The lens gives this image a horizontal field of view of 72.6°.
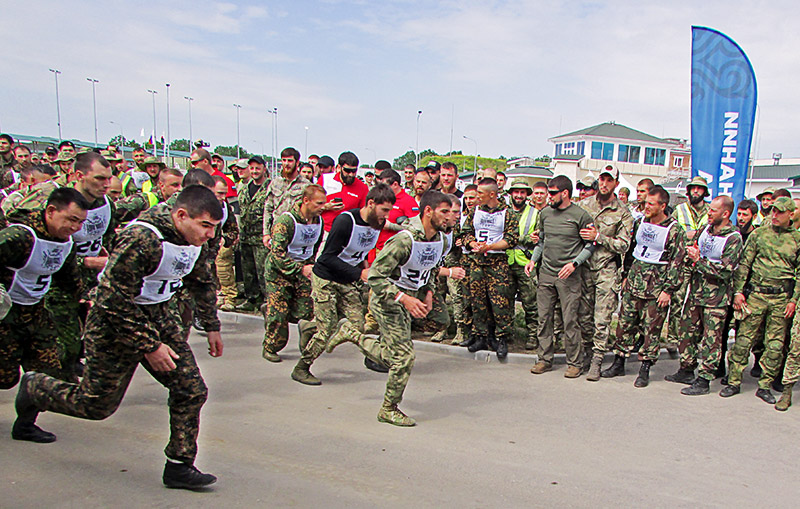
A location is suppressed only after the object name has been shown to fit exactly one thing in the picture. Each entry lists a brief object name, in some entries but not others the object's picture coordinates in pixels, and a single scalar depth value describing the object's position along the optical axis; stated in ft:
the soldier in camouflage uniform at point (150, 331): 10.32
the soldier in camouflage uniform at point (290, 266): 19.94
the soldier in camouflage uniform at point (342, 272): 17.17
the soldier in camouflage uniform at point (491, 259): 22.39
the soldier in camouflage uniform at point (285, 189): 25.66
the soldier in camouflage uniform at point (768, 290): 18.40
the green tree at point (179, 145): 328.08
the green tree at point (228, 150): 290.46
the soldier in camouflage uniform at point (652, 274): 19.76
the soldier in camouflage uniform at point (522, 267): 23.27
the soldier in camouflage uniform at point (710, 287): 19.43
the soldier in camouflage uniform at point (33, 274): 12.88
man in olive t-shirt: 20.43
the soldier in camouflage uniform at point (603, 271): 20.31
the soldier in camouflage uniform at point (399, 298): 15.07
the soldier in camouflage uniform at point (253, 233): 27.78
